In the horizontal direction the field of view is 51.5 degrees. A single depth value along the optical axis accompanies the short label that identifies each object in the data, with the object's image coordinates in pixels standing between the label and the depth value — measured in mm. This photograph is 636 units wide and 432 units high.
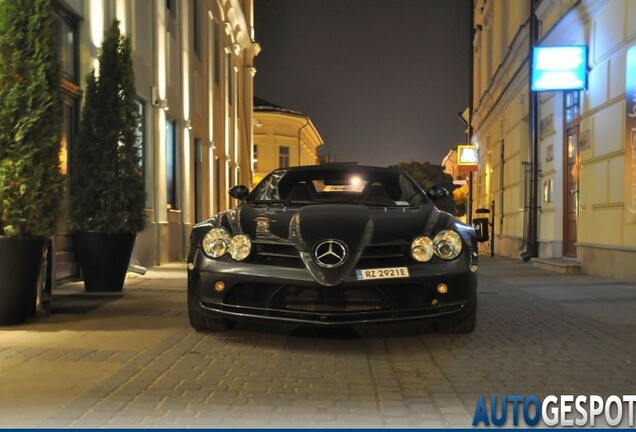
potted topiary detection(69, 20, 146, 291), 8258
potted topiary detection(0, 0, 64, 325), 5852
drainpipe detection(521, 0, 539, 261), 14773
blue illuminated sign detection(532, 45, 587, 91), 11641
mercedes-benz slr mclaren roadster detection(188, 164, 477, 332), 4836
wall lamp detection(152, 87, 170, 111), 13648
